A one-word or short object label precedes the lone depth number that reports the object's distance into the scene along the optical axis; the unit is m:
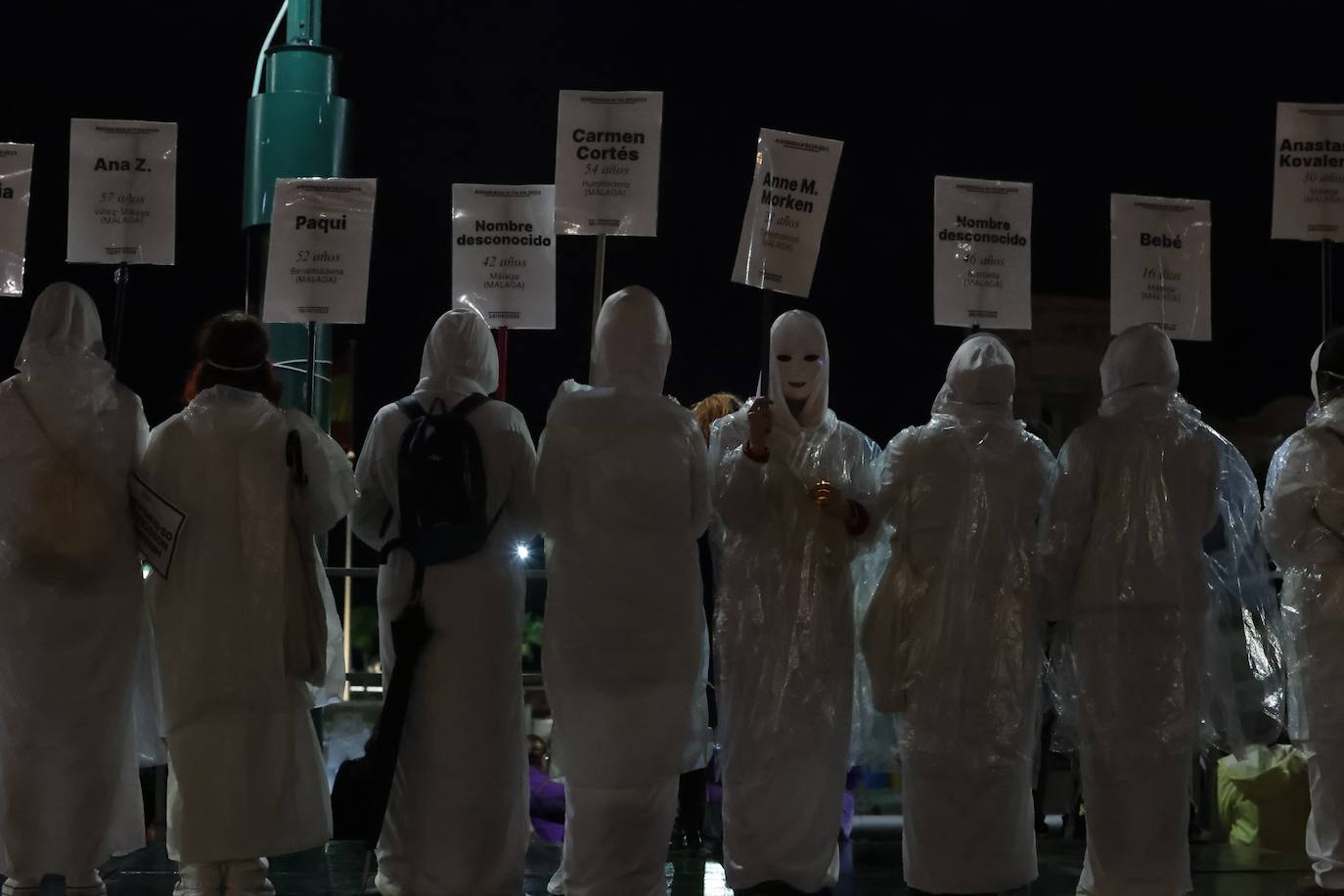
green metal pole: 6.59
